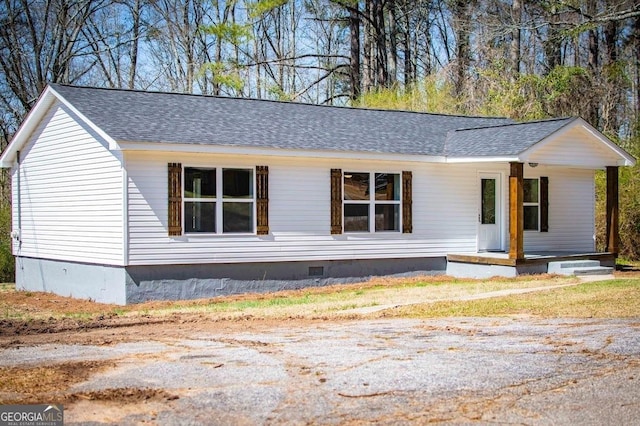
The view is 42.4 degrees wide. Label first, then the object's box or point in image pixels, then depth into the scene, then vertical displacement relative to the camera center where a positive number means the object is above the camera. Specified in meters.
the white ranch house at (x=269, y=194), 16.64 +0.23
